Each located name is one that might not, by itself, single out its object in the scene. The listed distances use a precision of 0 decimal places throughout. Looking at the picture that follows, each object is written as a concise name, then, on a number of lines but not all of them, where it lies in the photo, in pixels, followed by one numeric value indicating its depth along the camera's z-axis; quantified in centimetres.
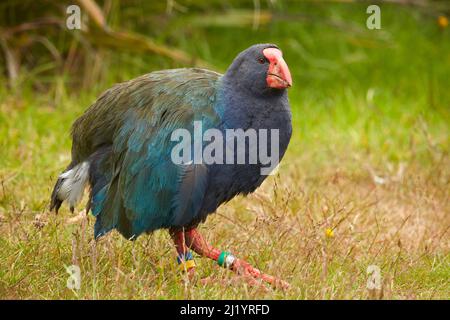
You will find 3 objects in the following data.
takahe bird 646
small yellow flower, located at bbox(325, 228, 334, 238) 733
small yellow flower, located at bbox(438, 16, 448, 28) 1231
